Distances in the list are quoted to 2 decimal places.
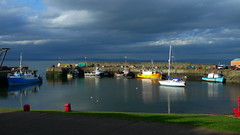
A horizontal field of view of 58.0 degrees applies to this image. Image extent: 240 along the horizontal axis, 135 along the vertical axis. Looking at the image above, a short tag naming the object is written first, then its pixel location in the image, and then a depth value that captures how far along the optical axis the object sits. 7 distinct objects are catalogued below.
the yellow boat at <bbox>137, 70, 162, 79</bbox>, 82.12
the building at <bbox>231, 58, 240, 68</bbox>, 86.41
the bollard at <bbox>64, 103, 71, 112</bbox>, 17.30
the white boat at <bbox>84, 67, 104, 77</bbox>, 92.31
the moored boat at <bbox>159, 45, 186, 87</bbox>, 55.81
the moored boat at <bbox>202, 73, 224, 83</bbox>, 68.35
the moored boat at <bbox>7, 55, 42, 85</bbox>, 62.64
